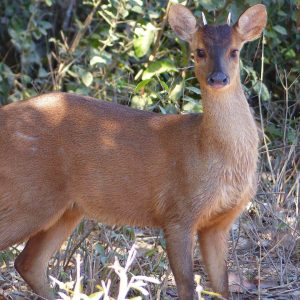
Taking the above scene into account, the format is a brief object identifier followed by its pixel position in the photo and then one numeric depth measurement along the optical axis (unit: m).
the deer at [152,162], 11.15
